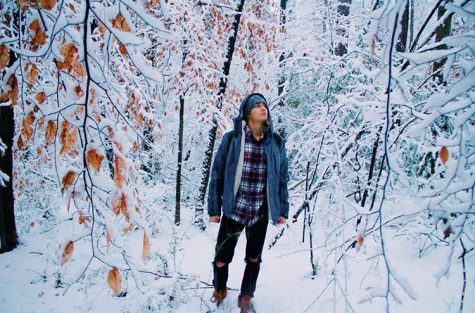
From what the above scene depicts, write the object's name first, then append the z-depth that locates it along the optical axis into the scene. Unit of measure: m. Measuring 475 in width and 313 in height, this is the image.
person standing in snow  2.76
